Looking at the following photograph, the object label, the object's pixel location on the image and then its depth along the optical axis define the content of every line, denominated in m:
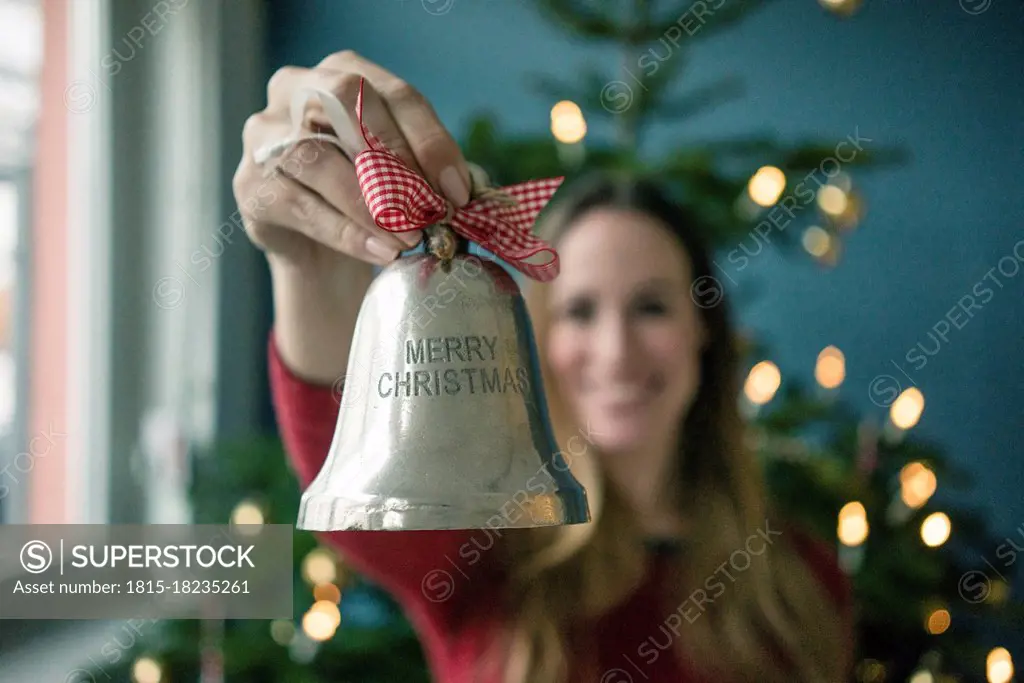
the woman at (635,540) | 1.51
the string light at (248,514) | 1.56
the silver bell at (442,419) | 0.68
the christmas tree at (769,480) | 1.47
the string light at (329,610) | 1.58
